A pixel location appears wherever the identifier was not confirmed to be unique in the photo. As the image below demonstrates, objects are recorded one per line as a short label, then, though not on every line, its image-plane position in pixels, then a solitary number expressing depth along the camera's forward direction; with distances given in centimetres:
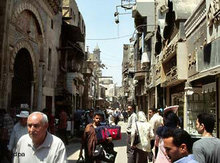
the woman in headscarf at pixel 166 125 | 415
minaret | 10750
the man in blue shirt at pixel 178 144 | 264
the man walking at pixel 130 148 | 677
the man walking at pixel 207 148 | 325
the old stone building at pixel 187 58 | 870
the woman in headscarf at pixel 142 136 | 653
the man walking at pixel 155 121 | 822
